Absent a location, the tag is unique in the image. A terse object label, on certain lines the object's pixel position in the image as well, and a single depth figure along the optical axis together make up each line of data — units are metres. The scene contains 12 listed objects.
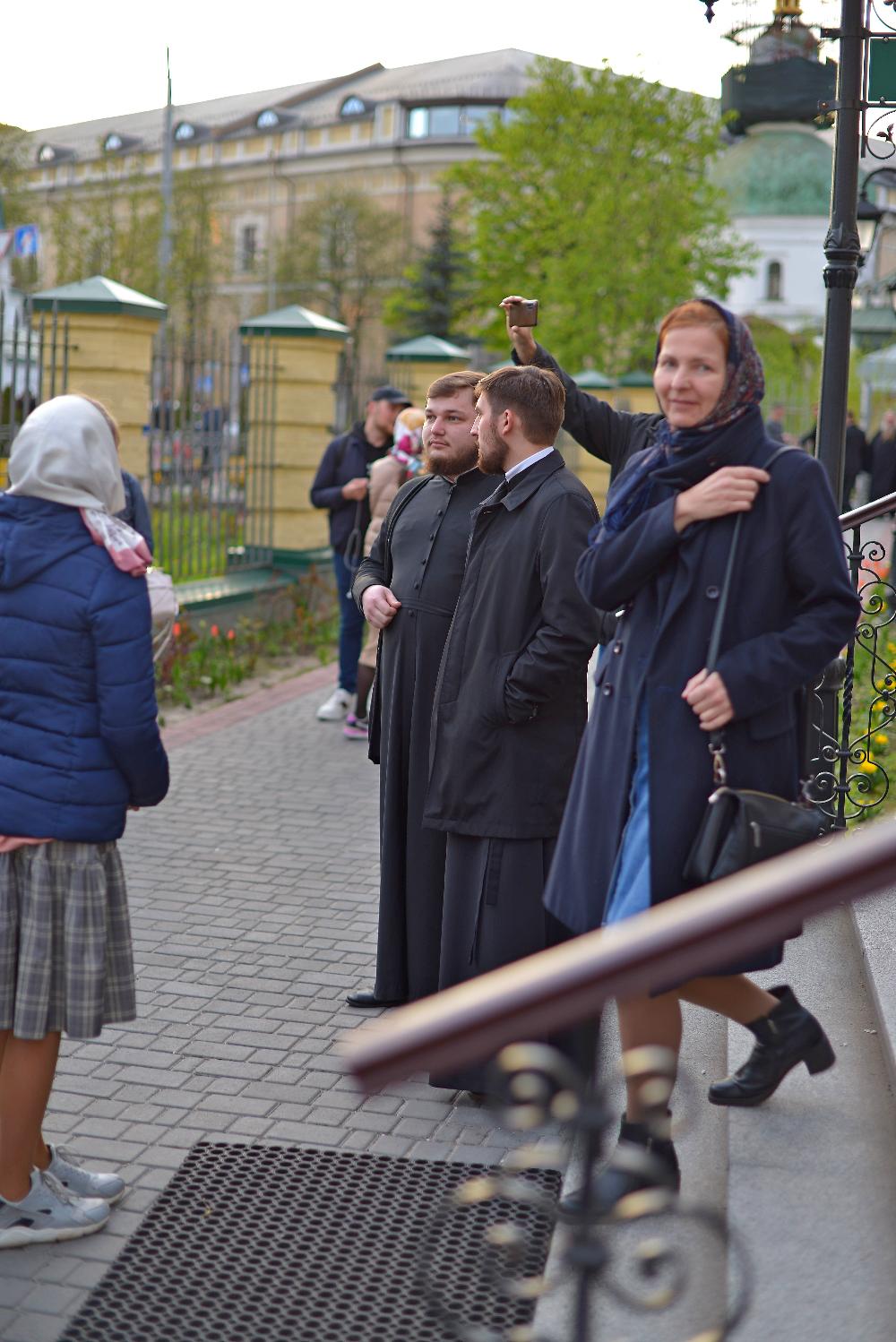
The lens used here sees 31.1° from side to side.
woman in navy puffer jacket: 3.55
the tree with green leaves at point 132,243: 39.47
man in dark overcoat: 4.45
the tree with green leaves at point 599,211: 27.78
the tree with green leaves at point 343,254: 61.56
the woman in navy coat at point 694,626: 3.42
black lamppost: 6.36
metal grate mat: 3.36
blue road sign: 30.45
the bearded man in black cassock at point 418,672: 4.98
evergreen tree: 48.94
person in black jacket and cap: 9.95
